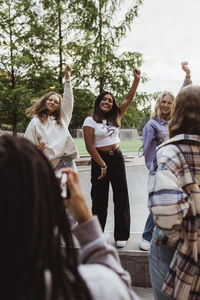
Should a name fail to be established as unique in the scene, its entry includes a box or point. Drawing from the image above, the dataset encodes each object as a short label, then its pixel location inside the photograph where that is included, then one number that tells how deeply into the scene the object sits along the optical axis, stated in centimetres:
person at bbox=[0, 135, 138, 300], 66
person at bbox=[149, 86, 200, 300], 147
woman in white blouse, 345
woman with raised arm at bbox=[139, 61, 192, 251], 317
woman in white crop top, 349
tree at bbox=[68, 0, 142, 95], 1429
